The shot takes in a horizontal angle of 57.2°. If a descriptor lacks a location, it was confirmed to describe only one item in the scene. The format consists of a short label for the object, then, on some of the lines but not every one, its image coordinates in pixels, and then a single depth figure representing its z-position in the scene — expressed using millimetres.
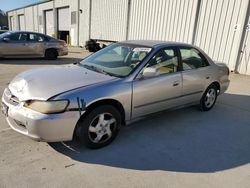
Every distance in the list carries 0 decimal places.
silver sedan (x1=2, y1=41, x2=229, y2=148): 2830
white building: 9836
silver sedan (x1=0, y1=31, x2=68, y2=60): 10616
